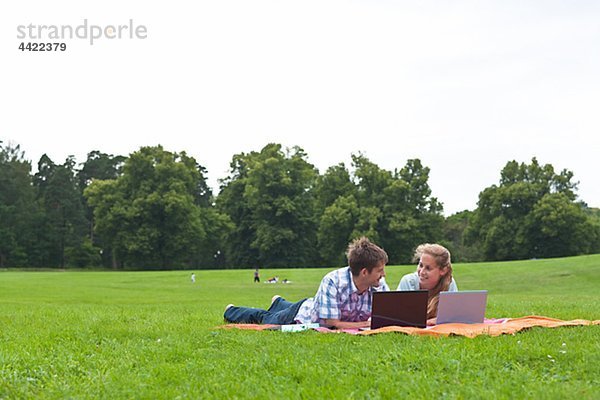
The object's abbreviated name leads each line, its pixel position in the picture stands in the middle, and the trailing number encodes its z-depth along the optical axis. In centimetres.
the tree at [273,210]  6531
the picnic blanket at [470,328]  661
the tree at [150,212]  6172
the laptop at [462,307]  726
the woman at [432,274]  799
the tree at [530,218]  5809
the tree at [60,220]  6838
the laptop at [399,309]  702
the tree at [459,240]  6684
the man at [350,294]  743
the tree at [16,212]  6625
